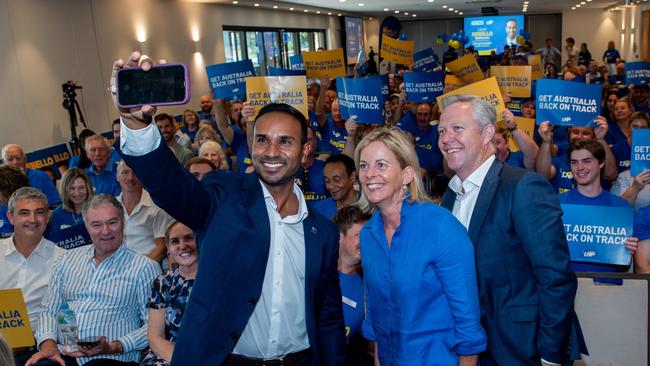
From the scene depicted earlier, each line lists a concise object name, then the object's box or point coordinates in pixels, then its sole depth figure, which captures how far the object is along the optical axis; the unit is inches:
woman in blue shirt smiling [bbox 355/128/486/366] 83.7
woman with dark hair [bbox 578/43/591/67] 795.3
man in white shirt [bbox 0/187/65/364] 155.8
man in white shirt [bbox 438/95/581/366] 87.9
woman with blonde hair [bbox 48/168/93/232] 207.0
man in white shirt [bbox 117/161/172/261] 199.6
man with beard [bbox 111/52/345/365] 77.2
